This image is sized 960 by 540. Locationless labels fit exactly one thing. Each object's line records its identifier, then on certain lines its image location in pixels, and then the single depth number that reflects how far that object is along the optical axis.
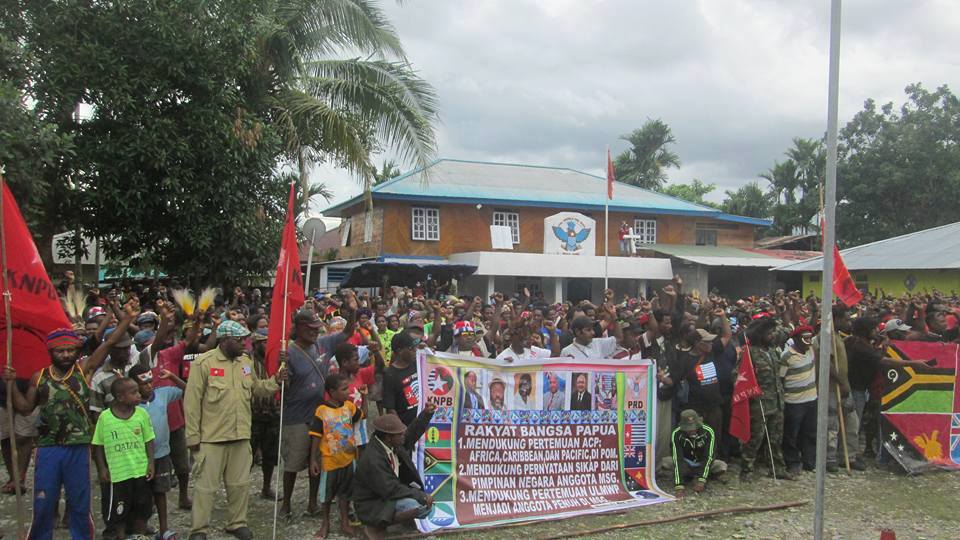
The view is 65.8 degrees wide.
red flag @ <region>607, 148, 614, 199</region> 20.72
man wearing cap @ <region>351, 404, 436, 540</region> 5.62
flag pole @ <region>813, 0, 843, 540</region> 4.78
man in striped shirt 8.24
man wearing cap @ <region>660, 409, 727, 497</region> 7.54
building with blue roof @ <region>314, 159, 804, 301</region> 27.16
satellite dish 10.91
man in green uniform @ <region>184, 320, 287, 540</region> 5.70
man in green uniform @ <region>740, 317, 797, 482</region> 7.97
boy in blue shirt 5.79
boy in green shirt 5.35
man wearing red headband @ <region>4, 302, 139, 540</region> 5.24
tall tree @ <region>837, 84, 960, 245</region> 37.31
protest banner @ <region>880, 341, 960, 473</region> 8.36
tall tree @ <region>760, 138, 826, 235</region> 44.56
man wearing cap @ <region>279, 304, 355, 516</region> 6.32
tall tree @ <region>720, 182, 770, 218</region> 48.09
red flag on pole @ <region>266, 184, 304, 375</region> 5.95
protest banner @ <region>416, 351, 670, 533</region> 6.46
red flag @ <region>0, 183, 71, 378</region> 4.97
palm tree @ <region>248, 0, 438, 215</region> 14.15
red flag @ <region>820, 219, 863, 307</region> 9.10
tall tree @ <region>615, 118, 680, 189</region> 46.97
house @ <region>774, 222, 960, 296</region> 23.45
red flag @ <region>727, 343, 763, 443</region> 7.89
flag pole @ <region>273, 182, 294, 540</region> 5.83
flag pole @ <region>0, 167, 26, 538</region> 4.72
